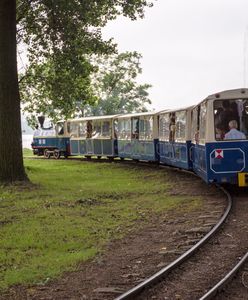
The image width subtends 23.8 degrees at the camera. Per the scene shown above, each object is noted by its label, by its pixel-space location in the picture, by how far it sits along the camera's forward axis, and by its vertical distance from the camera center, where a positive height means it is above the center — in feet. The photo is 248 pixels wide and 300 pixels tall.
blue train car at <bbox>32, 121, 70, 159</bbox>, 133.90 -2.89
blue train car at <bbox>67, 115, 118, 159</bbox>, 112.16 -1.67
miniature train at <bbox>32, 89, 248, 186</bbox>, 49.42 -1.48
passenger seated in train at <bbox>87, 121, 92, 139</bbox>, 119.96 +0.09
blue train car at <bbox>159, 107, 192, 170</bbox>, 67.09 -1.55
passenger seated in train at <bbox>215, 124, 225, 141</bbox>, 49.42 -0.66
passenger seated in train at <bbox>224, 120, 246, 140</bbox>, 49.52 -0.79
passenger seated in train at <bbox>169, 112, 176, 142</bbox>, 75.29 -0.05
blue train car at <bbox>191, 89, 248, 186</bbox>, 49.34 -1.18
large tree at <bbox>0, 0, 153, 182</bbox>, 62.54 +11.05
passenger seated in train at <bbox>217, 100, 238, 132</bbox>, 49.37 +0.83
